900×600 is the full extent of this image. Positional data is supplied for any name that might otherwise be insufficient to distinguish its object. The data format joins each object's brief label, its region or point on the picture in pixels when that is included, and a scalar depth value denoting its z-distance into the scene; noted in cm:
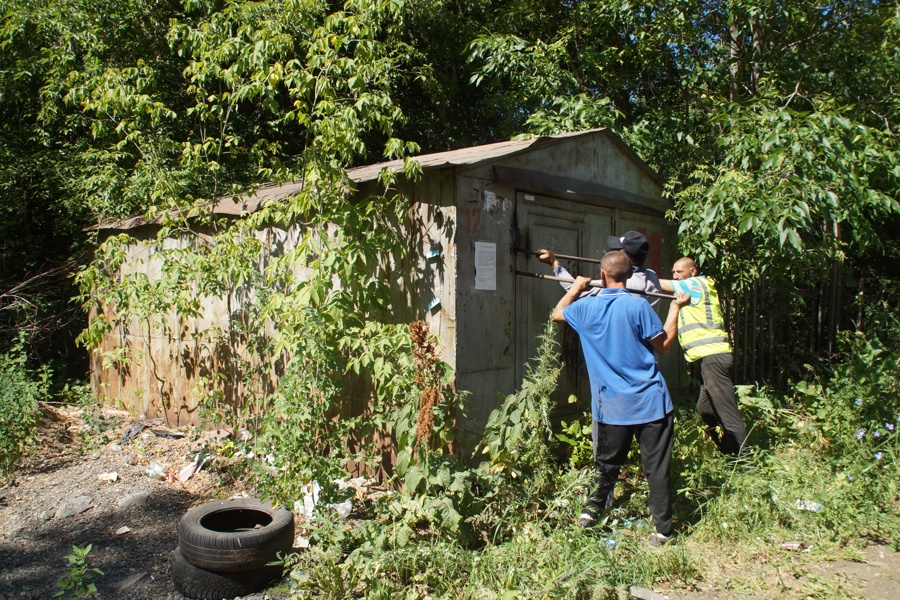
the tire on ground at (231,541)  357
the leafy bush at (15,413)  554
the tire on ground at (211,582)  359
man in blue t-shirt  406
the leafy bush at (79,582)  326
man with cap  515
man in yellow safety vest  538
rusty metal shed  480
